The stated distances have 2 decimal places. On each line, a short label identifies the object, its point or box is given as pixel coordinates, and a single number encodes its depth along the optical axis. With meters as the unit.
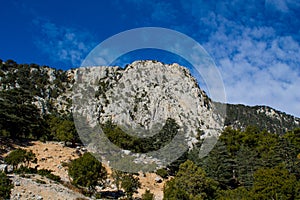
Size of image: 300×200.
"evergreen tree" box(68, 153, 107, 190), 37.53
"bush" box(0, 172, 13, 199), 24.31
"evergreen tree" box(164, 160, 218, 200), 38.25
